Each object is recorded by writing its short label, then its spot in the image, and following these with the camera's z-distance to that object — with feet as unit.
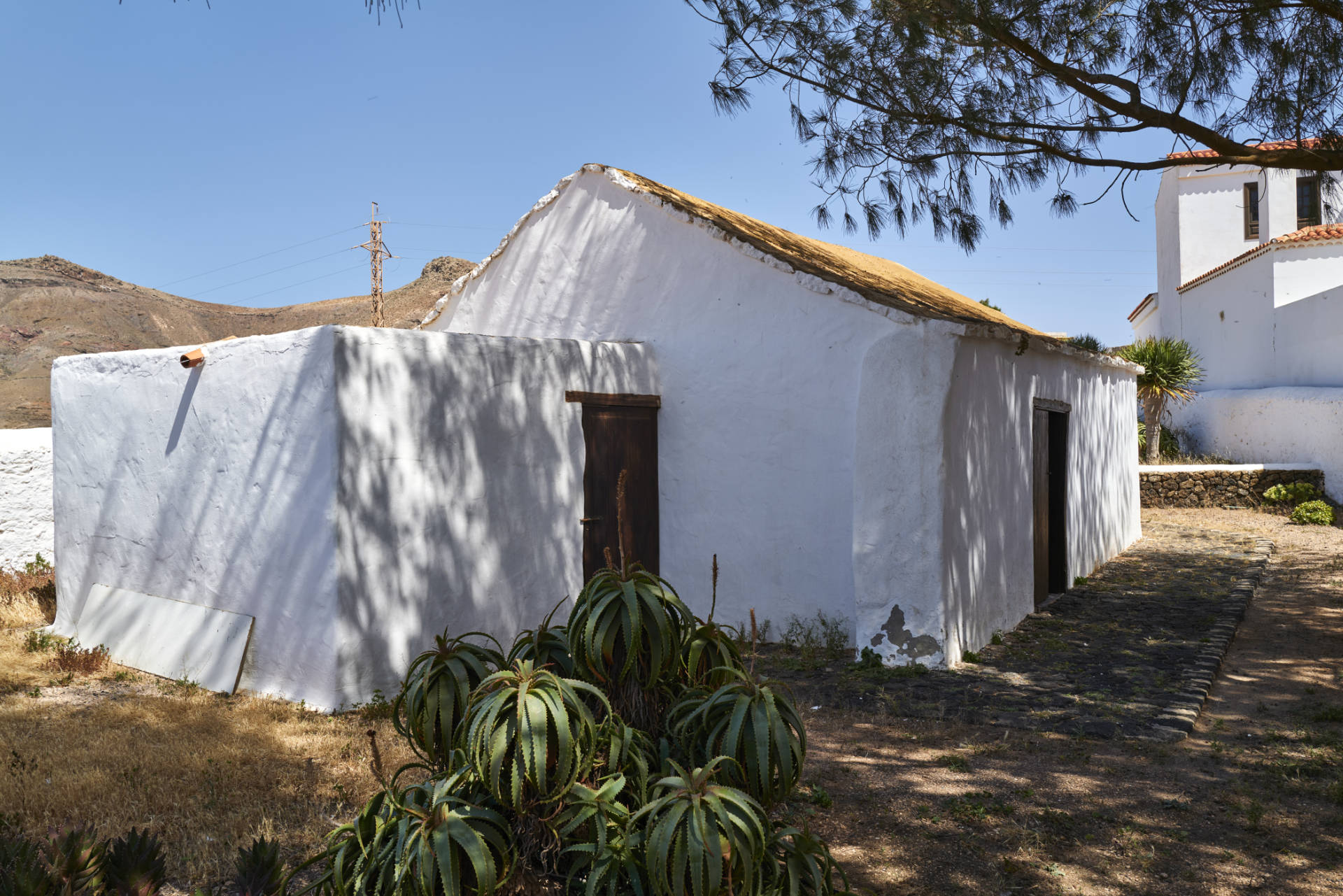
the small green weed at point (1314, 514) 49.01
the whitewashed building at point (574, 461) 18.79
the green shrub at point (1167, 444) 69.51
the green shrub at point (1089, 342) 40.18
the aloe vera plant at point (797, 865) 7.89
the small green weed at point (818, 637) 22.62
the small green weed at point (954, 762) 15.11
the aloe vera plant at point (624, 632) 8.62
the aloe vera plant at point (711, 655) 9.21
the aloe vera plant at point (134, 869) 8.29
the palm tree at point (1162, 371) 62.08
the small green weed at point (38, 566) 30.19
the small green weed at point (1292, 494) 53.21
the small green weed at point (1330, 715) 17.53
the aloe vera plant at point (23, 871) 7.67
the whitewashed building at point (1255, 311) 61.93
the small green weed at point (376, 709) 17.51
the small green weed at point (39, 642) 23.45
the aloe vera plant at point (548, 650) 9.07
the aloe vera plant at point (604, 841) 7.59
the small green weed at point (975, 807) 13.16
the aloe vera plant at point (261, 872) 8.46
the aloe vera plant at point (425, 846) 7.39
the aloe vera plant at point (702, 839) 7.04
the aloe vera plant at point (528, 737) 7.63
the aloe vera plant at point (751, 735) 8.18
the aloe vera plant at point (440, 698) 8.92
